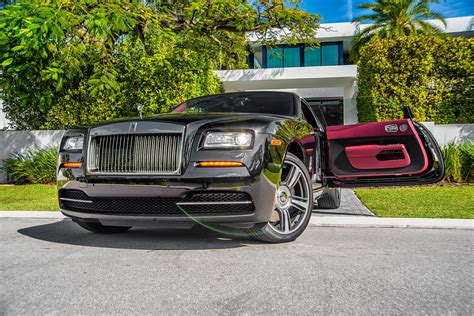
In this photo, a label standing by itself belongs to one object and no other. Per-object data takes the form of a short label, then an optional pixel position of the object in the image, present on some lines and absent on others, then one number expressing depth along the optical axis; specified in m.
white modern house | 23.94
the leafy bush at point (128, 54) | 9.92
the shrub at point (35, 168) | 11.39
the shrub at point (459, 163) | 10.38
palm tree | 27.44
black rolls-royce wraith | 3.49
